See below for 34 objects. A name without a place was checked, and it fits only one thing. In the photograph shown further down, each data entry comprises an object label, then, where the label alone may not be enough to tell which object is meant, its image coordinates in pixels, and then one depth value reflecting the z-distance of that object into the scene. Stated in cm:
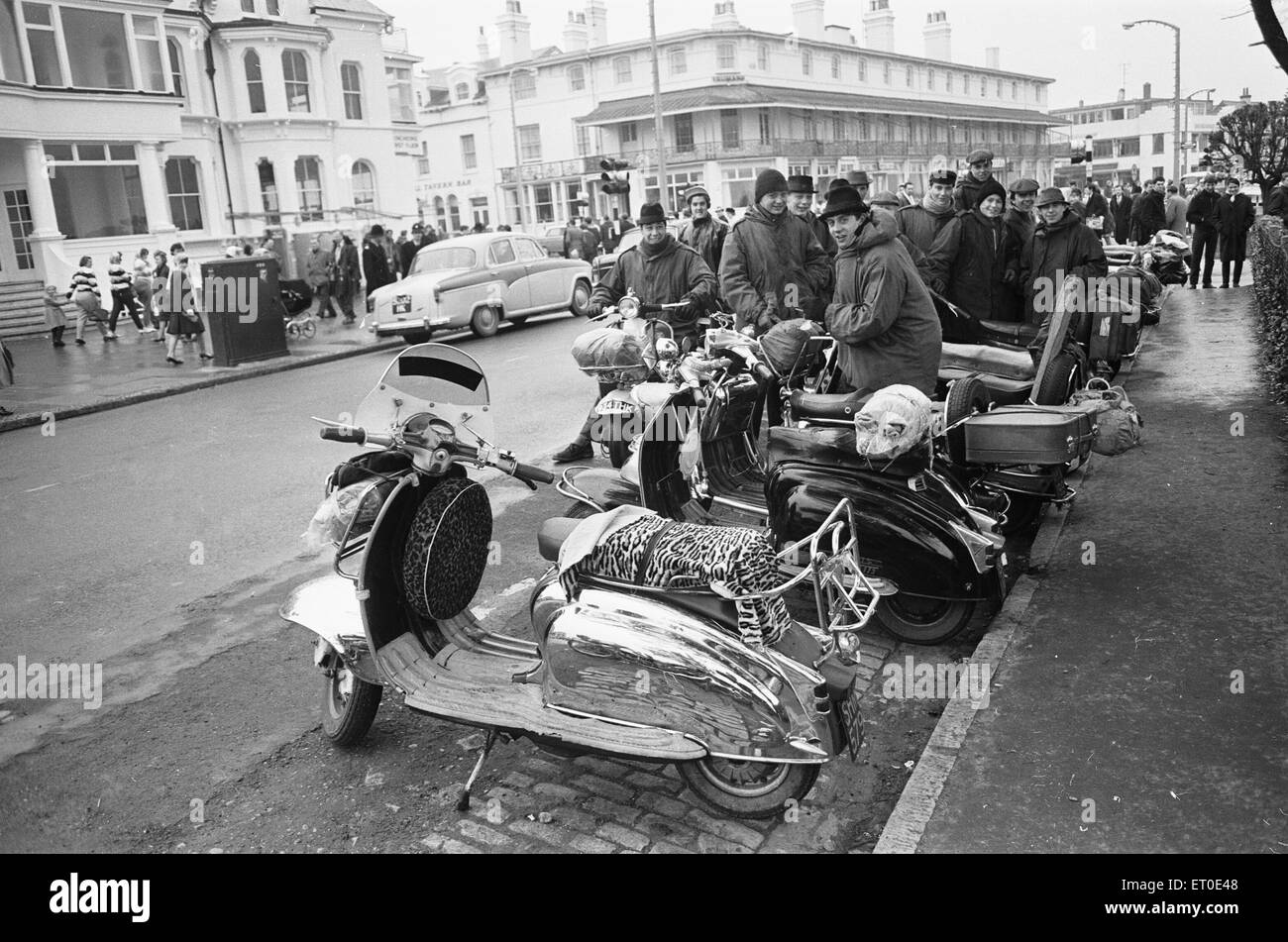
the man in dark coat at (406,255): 2567
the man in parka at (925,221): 998
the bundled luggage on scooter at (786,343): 661
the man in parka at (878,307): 548
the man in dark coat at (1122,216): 2298
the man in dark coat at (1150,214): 1922
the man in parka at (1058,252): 856
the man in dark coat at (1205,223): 1673
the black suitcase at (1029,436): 498
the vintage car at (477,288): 1734
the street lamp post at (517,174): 6004
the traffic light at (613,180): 2202
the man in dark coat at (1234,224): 1695
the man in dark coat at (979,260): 919
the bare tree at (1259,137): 3250
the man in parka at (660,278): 841
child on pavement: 2011
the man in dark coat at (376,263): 2234
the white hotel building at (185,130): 2433
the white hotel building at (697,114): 5409
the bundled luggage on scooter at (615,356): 637
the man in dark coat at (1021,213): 953
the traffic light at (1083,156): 1783
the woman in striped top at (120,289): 2178
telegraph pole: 3144
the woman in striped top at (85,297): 2047
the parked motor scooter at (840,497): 462
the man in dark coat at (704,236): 1120
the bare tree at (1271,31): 503
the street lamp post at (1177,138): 3481
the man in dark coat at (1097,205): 1759
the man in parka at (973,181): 982
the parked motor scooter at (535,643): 337
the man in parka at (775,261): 830
